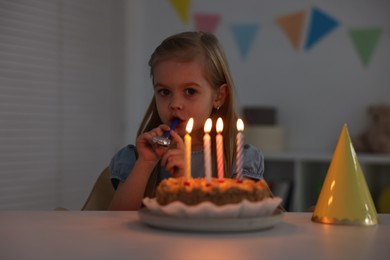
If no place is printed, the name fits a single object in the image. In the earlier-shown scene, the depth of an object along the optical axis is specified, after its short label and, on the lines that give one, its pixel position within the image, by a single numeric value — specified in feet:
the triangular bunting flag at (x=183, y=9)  13.61
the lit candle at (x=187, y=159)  3.49
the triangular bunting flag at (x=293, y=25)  13.10
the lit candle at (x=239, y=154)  3.51
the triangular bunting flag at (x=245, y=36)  13.30
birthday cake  3.16
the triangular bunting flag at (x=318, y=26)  12.90
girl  5.06
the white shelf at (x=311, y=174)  11.65
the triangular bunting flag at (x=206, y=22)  13.48
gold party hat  3.47
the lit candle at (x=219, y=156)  3.54
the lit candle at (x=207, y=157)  3.38
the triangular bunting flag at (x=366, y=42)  12.59
